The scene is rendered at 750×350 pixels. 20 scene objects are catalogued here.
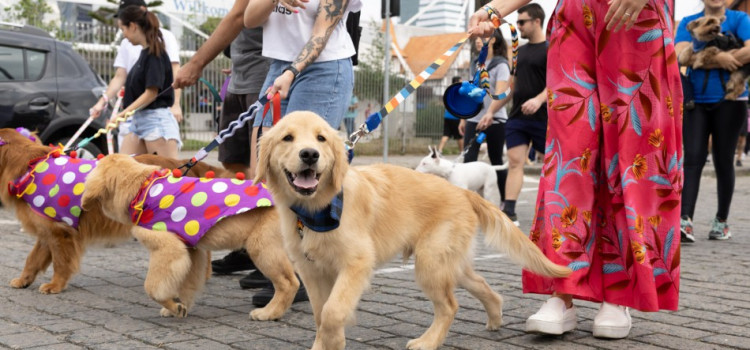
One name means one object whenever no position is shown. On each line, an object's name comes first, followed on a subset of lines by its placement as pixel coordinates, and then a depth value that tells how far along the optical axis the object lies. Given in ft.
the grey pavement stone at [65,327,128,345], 12.12
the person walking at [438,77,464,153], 61.93
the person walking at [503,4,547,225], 27.40
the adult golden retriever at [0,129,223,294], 16.26
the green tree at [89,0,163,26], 91.39
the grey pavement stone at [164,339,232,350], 11.80
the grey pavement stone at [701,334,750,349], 11.70
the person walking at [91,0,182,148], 24.56
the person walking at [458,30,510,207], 29.07
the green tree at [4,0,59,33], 68.95
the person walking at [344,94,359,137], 71.72
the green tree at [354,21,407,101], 72.08
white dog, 31.76
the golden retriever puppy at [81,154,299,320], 13.50
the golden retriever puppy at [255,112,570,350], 10.55
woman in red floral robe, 11.92
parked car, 29.01
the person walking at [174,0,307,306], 15.35
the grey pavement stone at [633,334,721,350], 11.62
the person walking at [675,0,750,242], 23.66
